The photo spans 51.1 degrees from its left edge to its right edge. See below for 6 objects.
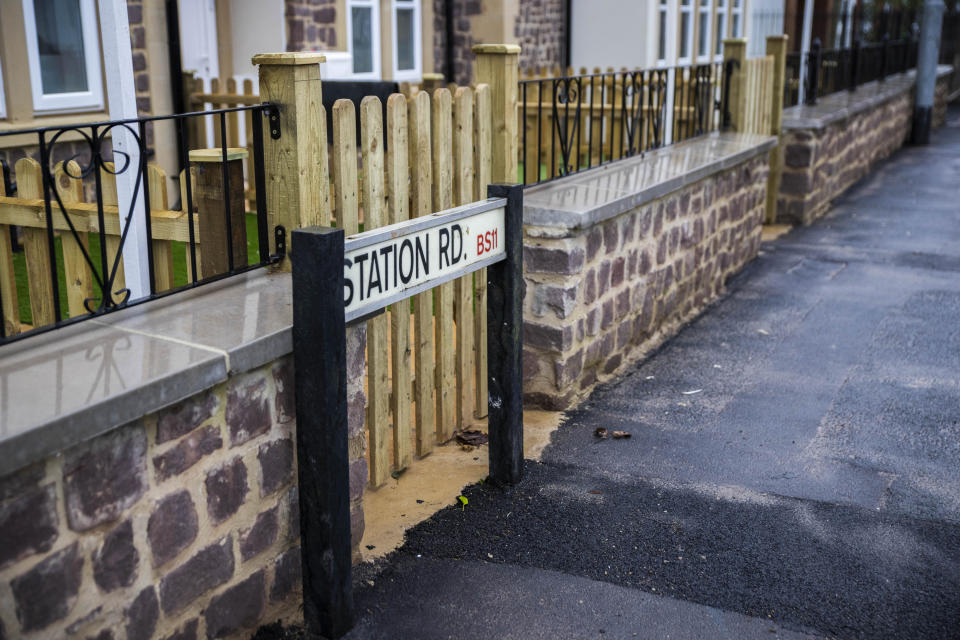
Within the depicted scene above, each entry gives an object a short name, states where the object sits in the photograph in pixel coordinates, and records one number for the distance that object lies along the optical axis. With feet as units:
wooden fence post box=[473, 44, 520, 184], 14.57
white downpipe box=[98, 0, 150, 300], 11.25
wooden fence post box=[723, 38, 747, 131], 26.86
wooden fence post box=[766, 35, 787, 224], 32.13
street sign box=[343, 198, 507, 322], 9.98
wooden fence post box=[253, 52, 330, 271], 10.44
